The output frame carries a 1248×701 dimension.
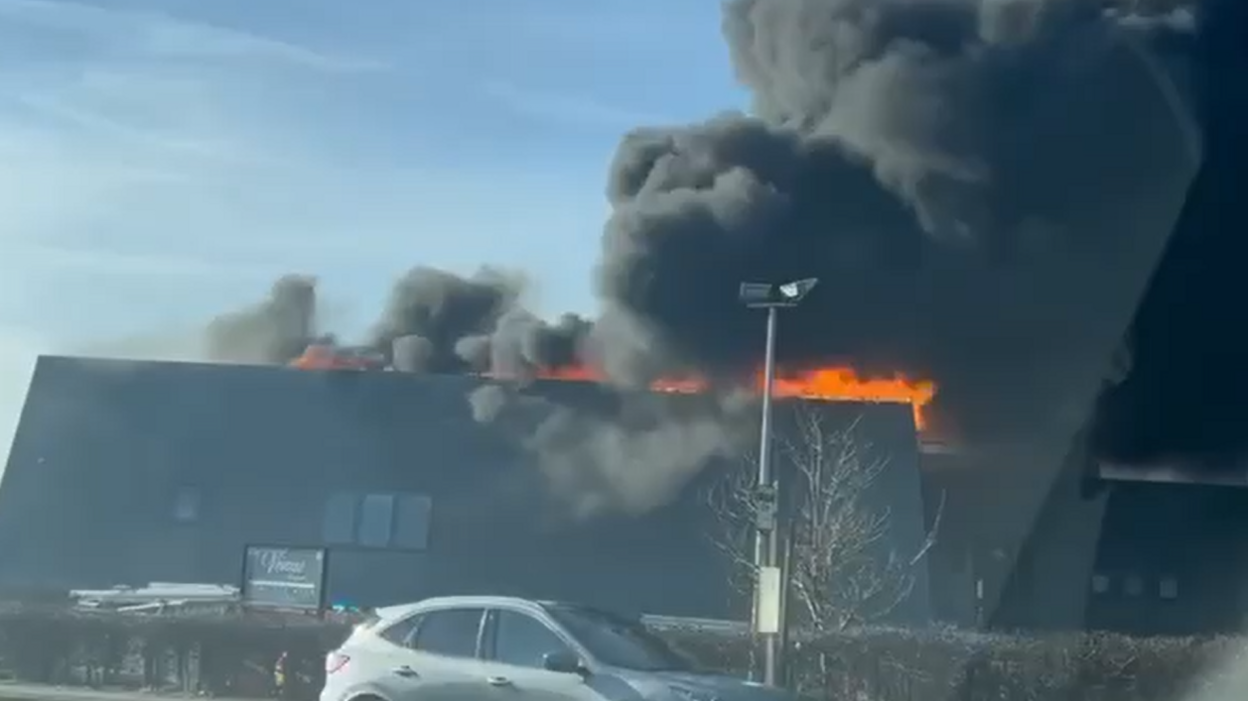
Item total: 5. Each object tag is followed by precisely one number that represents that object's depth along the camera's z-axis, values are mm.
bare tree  22734
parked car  10797
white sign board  16547
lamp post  17391
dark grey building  31703
